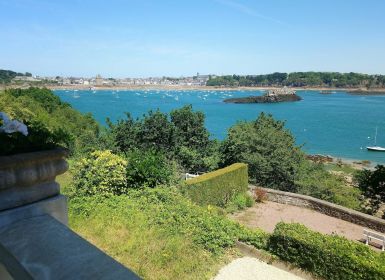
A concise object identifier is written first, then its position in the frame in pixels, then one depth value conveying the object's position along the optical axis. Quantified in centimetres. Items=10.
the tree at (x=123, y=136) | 2145
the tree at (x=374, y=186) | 1761
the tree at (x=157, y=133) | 2127
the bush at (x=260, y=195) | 1644
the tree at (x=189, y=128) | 2169
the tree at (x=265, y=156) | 2062
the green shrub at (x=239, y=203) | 1524
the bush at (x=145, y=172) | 1220
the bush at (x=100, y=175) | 1102
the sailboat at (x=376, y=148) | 5413
